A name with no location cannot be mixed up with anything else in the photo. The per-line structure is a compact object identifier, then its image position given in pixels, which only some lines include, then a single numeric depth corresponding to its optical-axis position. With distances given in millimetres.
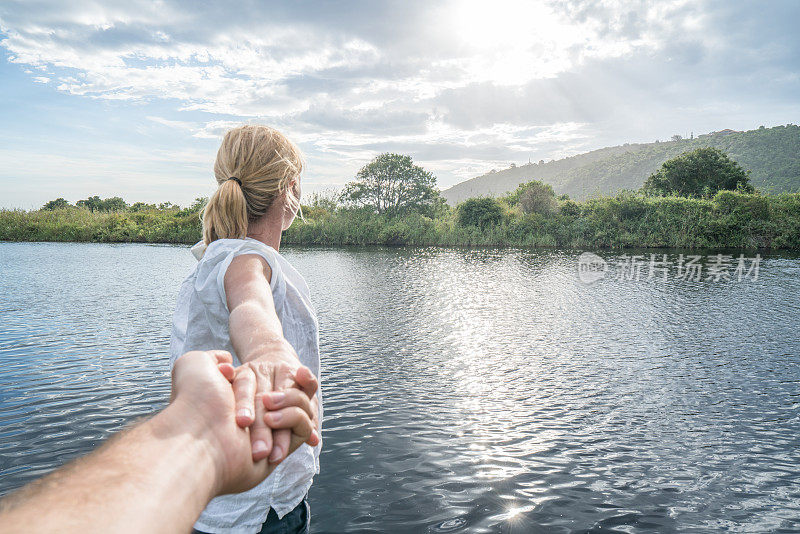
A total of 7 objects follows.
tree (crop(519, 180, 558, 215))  57875
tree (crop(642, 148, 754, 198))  62344
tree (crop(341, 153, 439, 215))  71812
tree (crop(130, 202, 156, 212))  76112
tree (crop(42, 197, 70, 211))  82150
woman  1949
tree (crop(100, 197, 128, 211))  84000
